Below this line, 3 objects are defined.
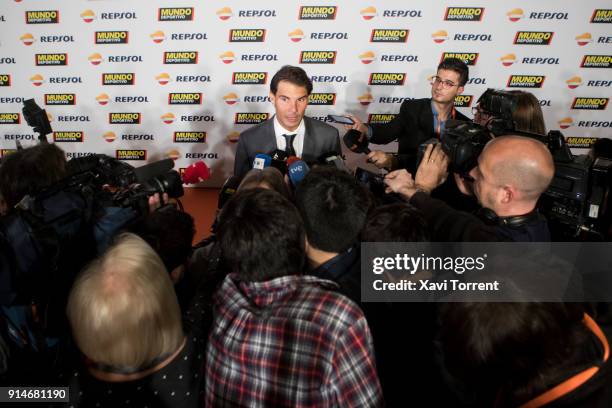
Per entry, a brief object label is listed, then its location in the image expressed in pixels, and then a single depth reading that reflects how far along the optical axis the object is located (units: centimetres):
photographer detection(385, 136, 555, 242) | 131
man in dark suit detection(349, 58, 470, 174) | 249
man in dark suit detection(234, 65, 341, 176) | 216
